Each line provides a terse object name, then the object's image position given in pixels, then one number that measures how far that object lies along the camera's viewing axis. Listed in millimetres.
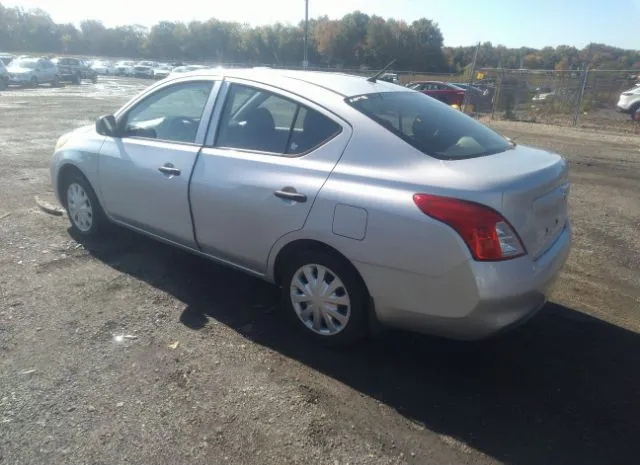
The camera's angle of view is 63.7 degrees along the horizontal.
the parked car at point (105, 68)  54750
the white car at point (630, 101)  19906
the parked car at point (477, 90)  22578
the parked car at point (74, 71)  38312
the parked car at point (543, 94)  23458
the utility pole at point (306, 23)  31088
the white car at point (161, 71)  49688
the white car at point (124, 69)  52625
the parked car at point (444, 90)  24672
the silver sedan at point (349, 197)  2770
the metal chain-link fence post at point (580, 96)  19391
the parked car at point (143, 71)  51094
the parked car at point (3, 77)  30328
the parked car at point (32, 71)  32750
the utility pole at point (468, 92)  20353
